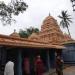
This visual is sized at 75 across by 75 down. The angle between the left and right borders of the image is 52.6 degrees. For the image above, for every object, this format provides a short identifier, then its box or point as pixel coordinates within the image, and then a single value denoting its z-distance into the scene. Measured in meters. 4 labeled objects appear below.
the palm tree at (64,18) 19.10
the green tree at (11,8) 5.64
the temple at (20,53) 4.60
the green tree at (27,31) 20.89
